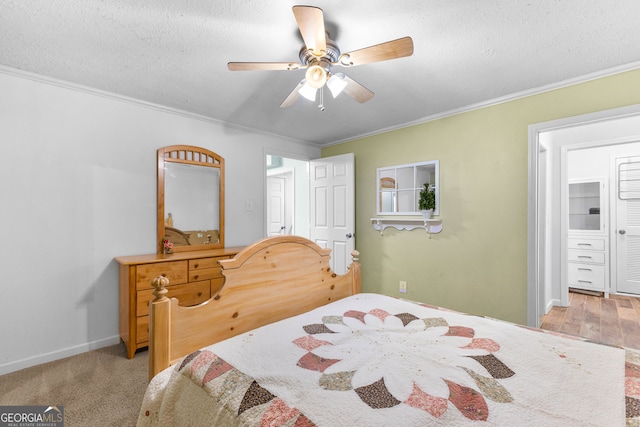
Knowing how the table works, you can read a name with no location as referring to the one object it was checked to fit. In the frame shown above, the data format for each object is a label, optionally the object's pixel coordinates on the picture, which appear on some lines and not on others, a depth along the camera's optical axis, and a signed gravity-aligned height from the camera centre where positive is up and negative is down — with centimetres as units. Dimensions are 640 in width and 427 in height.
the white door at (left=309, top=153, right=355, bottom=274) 375 +7
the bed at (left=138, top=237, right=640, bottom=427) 82 -57
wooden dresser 235 -62
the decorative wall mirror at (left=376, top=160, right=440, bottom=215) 324 +31
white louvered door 404 -20
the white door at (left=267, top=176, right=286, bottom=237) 556 +14
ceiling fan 136 +84
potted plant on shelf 314 +11
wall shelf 313 -15
